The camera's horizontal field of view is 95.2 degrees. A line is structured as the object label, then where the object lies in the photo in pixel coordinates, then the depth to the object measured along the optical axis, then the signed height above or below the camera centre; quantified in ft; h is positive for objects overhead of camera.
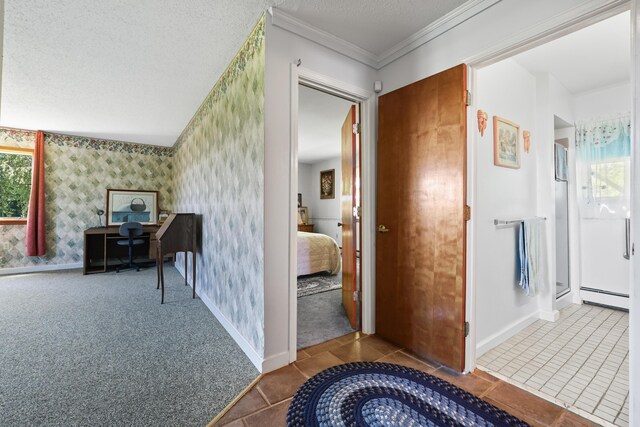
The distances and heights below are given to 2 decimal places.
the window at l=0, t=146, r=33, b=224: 15.21 +1.72
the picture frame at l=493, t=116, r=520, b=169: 7.82 +2.02
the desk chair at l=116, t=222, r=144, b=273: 15.58 -0.99
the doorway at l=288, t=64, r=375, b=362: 8.07 +0.66
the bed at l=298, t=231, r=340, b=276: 13.91 -1.92
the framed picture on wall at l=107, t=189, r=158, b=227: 17.90 +0.56
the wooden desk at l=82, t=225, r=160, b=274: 15.78 -1.98
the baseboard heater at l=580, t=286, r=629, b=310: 10.24 -3.01
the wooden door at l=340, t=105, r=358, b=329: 8.69 -0.15
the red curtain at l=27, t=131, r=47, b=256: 15.23 +0.41
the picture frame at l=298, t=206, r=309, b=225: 24.42 +0.07
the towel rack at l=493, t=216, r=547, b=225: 7.74 -0.17
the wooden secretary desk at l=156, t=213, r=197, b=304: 10.87 -0.81
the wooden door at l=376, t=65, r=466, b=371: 6.37 -0.05
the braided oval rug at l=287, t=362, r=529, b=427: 4.88 -3.40
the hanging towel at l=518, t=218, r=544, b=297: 8.30 -1.21
